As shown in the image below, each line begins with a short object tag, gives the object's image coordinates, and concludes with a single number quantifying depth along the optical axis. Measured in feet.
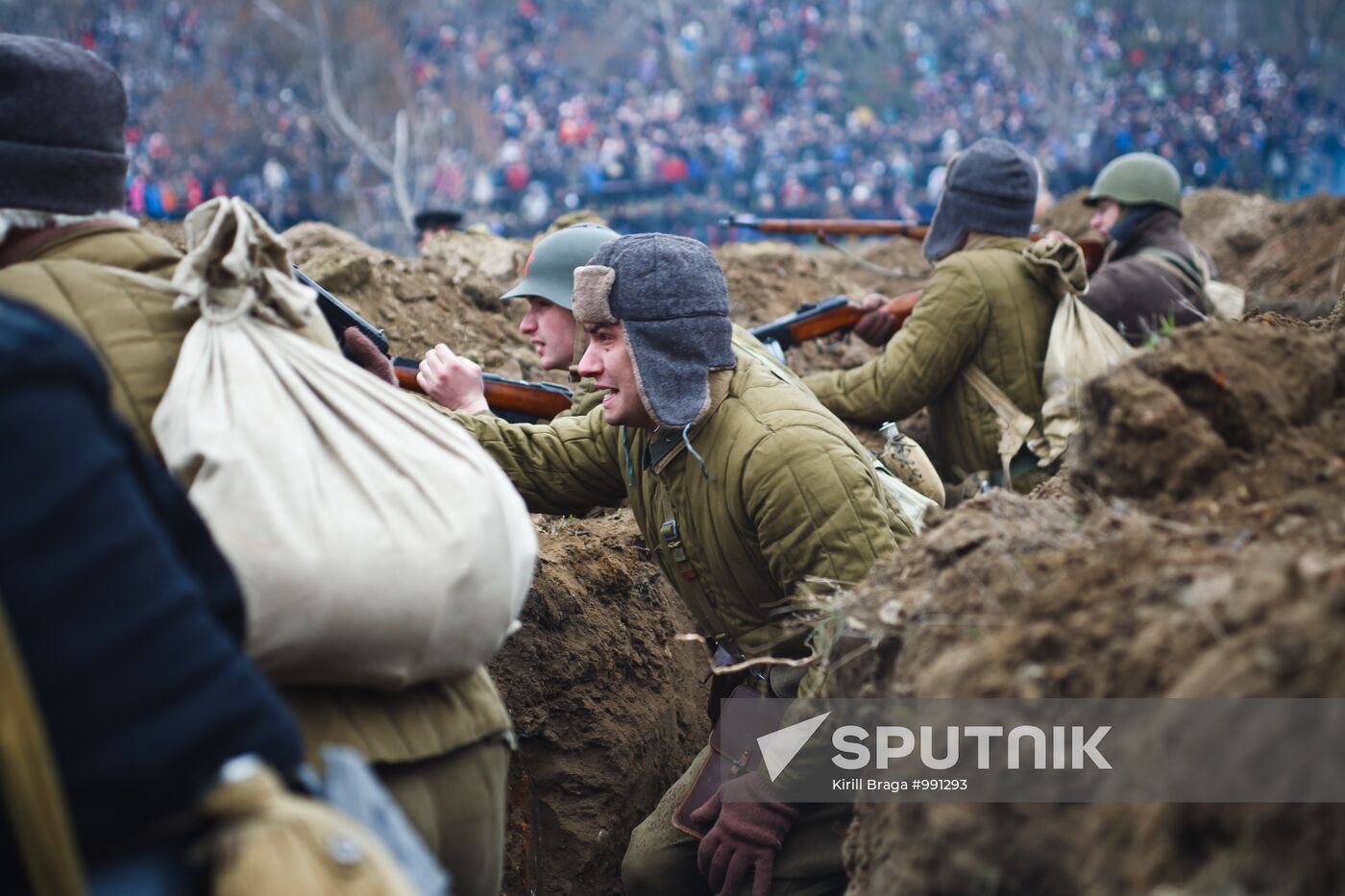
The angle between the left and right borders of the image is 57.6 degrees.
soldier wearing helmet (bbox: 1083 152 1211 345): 22.36
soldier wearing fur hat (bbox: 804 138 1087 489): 18.34
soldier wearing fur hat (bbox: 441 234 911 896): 10.96
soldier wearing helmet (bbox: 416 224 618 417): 16.21
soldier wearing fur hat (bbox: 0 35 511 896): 7.20
